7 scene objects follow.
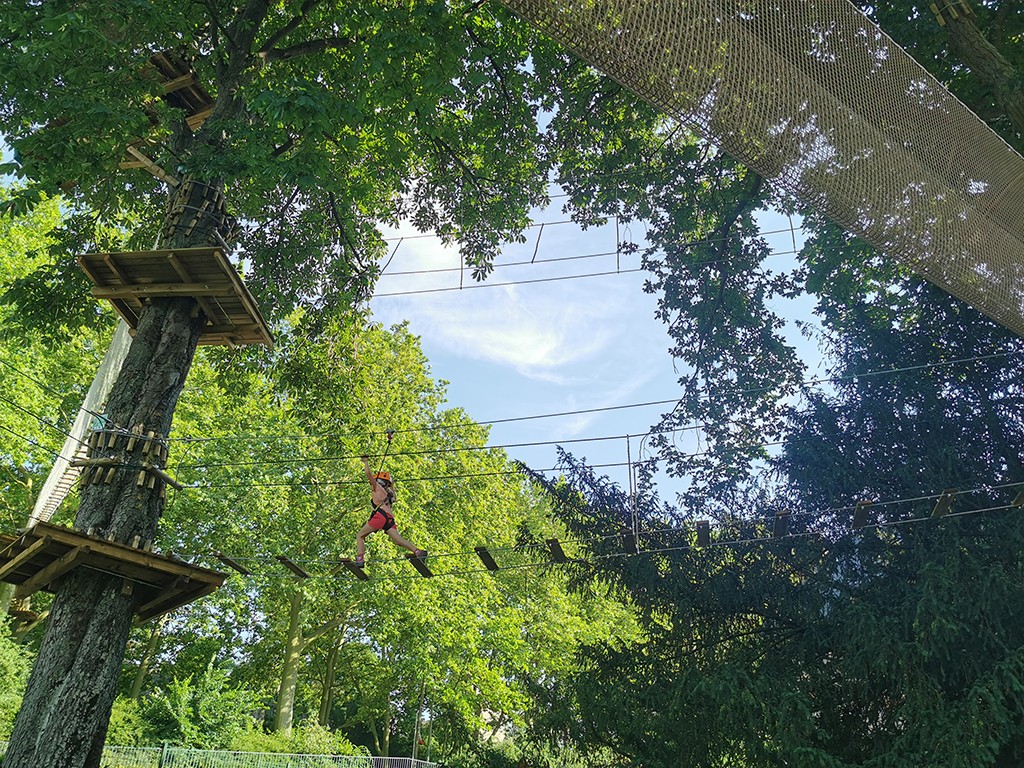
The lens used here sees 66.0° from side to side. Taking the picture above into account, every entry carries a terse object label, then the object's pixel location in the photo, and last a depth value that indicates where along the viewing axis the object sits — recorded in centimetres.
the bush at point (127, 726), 1681
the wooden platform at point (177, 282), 763
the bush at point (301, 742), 1856
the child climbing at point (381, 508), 871
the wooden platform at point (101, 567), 626
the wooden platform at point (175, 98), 894
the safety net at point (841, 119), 351
